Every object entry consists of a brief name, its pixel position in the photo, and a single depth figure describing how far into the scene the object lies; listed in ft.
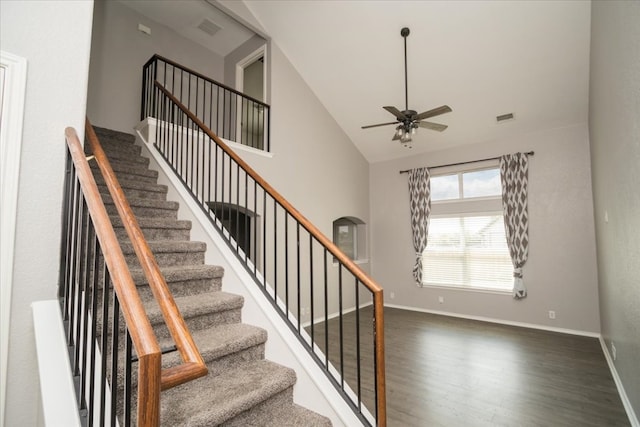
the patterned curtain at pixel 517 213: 16.37
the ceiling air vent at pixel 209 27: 17.39
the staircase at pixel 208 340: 4.96
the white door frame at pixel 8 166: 4.79
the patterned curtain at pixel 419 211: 19.83
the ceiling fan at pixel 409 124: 11.18
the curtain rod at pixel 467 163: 16.49
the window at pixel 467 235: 17.54
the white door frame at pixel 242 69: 16.95
